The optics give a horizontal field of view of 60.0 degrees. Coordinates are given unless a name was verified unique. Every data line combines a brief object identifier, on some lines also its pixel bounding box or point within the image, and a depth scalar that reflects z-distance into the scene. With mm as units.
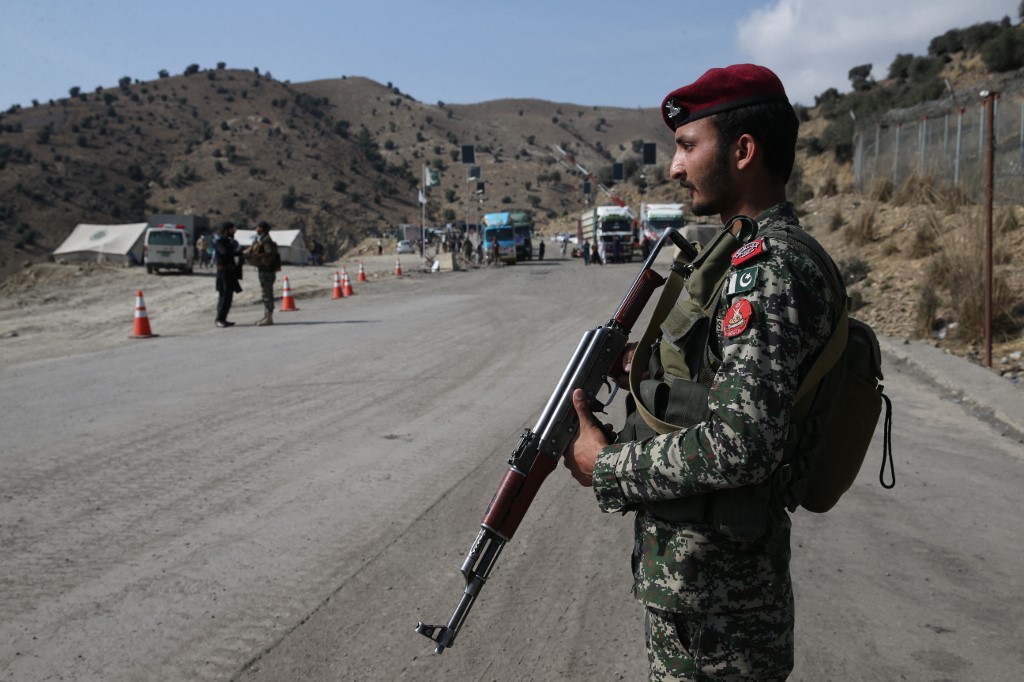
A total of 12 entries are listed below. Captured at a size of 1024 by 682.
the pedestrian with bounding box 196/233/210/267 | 44094
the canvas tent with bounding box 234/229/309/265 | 49719
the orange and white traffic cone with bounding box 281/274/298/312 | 20109
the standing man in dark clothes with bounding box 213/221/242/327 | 16297
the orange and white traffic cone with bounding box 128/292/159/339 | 15641
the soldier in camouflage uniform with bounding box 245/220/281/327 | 16312
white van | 36750
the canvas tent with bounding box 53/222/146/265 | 41344
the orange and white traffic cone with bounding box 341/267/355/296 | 24844
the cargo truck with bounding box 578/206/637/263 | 44781
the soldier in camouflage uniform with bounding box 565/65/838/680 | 1732
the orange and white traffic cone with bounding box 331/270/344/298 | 24172
